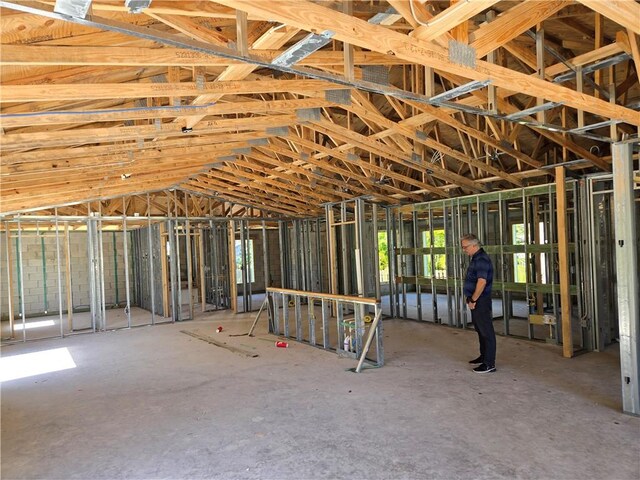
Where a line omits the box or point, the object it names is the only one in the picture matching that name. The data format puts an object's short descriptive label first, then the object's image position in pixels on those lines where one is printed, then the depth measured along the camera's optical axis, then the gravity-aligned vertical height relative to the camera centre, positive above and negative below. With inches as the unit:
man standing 211.2 -33.5
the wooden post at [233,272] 447.8 -28.4
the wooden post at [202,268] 461.7 -24.0
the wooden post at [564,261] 235.5 -18.1
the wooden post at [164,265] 426.6 -17.3
